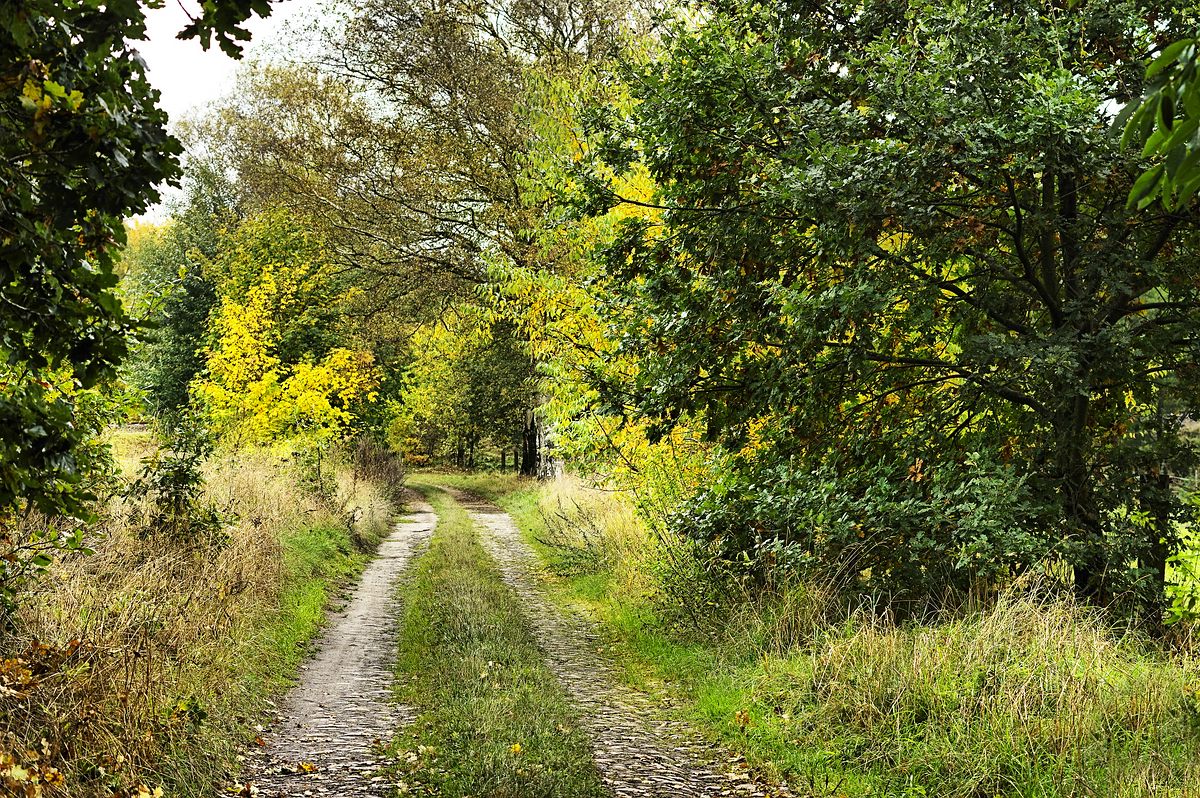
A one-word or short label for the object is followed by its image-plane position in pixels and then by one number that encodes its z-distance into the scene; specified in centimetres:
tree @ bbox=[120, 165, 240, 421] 3688
